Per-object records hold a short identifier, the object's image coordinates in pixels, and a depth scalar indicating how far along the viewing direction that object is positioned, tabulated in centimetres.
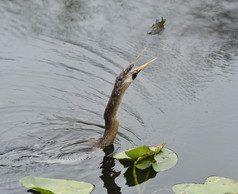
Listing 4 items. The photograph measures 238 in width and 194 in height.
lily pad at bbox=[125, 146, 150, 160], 1313
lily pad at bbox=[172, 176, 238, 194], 1209
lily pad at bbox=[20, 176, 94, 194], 1162
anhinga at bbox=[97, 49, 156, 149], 1404
